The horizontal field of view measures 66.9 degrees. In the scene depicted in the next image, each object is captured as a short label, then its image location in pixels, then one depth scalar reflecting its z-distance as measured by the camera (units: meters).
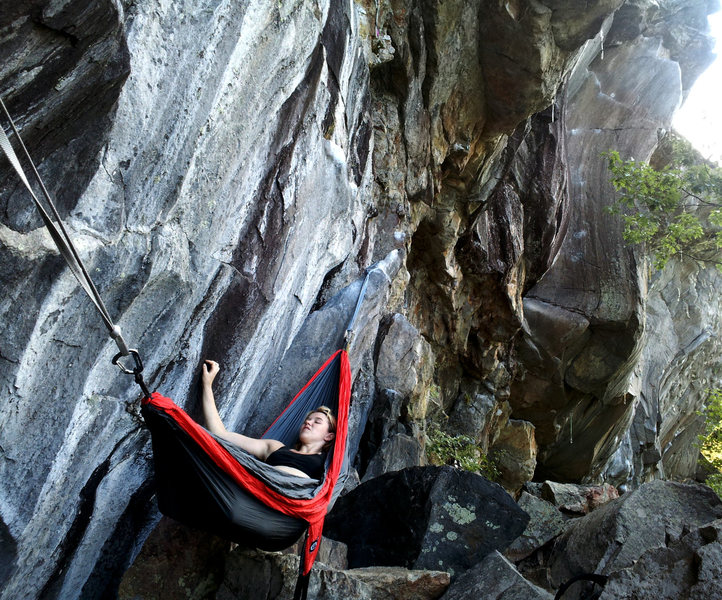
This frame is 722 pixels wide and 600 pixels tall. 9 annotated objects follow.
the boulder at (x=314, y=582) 2.87
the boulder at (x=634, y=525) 3.97
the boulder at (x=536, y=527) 5.01
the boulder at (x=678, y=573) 2.63
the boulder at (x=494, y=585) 3.03
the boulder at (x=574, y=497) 5.88
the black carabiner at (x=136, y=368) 2.30
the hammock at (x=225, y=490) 2.53
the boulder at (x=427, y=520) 4.06
